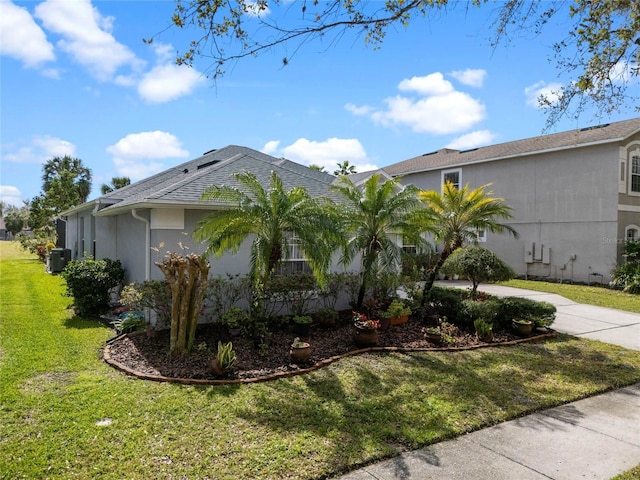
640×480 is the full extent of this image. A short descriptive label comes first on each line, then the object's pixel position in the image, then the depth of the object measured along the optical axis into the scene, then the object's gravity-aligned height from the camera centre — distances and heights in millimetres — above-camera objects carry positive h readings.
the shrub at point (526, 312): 9984 -1866
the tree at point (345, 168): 34375 +5789
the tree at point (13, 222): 62888 +1653
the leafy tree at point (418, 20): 6098 +3455
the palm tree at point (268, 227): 8133 +169
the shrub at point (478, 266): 10344 -765
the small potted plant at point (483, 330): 9273 -2170
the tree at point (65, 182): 32656 +4911
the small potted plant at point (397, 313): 10172 -1951
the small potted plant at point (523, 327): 9656 -2181
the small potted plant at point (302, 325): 8877 -2005
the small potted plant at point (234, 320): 8132 -1739
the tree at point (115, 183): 42916 +5389
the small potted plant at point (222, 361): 6426 -2044
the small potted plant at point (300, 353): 7172 -2103
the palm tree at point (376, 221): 9984 +372
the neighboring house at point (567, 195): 18453 +2102
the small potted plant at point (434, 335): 8797 -2177
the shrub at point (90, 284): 10312 -1328
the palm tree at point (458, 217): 11656 +573
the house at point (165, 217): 9172 +453
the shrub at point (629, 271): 16844 -1454
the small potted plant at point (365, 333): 8344 -2030
